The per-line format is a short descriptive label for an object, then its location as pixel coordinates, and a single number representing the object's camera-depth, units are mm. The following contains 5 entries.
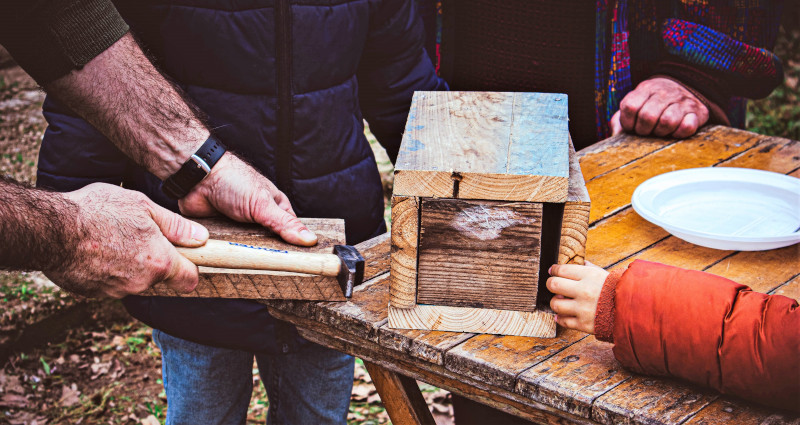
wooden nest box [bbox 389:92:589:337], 1341
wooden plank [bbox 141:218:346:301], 1491
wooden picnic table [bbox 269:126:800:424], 1259
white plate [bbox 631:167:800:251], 1712
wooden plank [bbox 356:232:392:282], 1707
